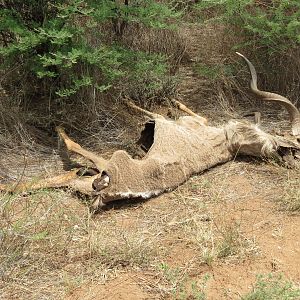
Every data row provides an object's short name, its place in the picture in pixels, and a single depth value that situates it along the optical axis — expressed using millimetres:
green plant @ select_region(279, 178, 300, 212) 4750
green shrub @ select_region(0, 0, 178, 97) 5590
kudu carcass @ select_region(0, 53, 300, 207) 4734
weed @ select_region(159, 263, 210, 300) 3498
